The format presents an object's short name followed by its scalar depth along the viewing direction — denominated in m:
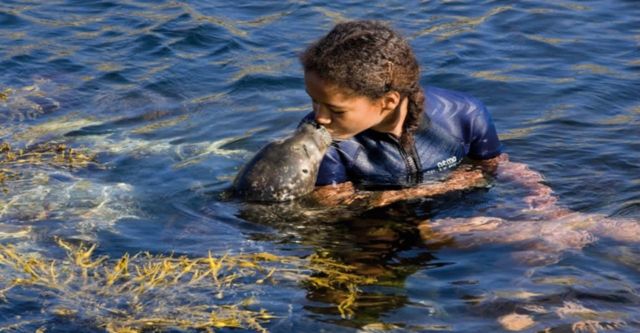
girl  11.46
